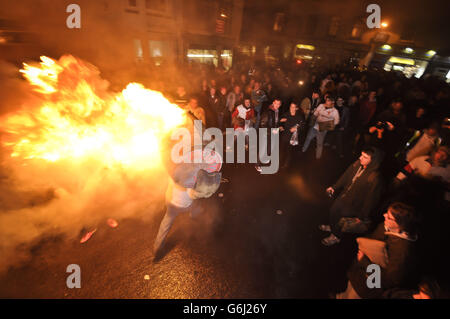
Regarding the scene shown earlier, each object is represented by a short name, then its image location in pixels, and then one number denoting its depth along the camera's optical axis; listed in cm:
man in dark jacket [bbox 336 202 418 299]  195
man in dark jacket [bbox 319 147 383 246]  301
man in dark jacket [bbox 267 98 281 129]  567
